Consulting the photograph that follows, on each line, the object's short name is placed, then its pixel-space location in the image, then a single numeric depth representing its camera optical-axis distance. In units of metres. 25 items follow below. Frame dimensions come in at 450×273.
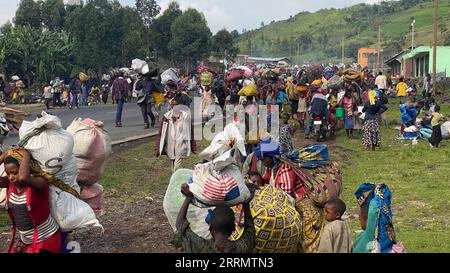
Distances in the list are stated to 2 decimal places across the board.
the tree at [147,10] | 51.28
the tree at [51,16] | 51.22
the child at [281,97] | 19.93
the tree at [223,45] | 58.72
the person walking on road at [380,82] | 24.98
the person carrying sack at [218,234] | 4.10
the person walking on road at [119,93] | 18.50
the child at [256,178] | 5.84
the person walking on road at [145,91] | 17.05
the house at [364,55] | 91.08
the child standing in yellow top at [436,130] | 15.74
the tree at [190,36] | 50.22
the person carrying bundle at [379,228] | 4.82
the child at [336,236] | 5.02
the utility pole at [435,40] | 29.47
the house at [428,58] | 46.84
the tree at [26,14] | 50.09
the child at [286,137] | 9.90
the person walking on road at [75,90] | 29.62
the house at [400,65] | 55.73
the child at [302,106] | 18.59
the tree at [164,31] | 51.41
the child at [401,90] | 29.80
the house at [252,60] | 77.75
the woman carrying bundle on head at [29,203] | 4.78
